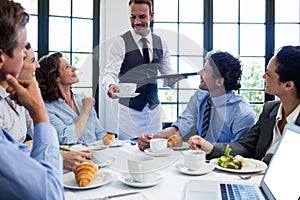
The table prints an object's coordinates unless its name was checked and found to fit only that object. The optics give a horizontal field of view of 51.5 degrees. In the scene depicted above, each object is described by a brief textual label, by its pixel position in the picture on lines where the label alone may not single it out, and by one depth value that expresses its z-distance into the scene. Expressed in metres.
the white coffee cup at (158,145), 1.43
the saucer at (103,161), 1.28
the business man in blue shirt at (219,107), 1.70
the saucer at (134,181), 1.02
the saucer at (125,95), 1.68
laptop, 0.82
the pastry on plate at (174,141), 1.47
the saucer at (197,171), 1.17
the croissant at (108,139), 1.64
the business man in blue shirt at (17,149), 0.61
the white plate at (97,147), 1.41
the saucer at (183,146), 1.46
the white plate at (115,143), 1.64
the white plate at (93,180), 1.00
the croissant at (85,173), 1.00
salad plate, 1.19
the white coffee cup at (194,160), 1.18
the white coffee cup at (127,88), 1.65
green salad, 1.23
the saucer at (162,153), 1.39
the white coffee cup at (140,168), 1.03
